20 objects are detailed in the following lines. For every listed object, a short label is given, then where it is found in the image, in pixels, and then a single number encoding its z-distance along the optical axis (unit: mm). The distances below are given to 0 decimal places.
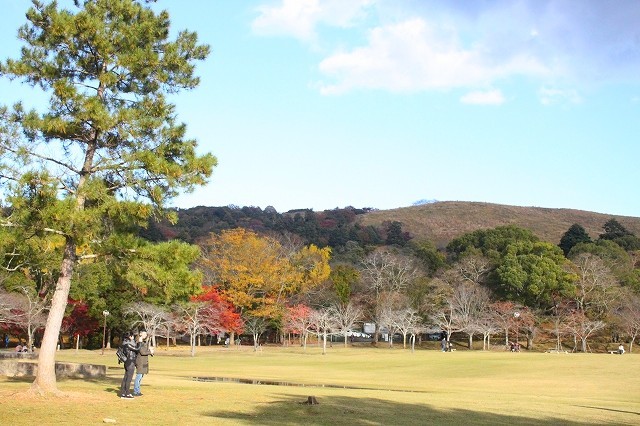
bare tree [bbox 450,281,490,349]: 65250
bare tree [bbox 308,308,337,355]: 62250
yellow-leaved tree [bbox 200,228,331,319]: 67938
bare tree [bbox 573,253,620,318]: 65062
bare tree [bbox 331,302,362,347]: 67375
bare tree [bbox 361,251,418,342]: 74938
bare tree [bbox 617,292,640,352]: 59625
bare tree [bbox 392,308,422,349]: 63969
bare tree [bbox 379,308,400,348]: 65625
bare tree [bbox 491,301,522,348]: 64750
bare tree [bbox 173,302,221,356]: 55938
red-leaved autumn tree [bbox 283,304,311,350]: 65500
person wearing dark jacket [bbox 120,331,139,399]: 15305
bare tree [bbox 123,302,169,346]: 53156
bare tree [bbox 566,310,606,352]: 61250
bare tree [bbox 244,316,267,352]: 66875
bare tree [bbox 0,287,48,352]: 46062
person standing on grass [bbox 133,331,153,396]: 15586
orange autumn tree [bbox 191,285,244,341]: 61738
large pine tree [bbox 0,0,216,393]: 14641
